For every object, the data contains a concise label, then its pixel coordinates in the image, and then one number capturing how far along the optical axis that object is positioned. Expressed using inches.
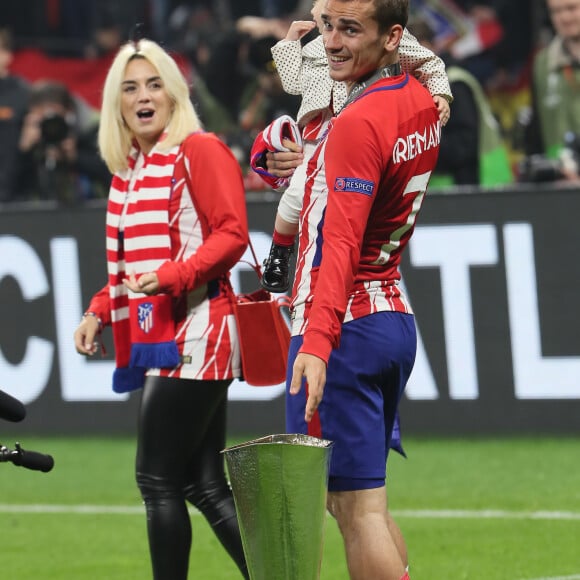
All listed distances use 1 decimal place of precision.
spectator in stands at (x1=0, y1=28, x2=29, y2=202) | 992.2
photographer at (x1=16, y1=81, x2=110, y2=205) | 926.4
